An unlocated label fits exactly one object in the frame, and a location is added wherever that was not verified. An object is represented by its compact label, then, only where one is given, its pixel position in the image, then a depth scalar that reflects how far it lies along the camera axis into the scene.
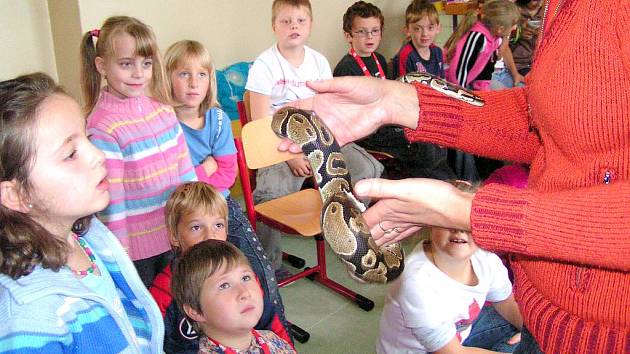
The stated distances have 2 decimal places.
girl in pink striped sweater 2.58
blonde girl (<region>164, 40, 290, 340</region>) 3.16
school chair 2.87
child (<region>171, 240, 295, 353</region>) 1.96
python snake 1.77
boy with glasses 4.75
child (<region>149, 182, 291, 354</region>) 2.25
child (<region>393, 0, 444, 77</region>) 5.21
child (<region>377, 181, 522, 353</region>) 2.16
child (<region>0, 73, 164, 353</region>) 1.31
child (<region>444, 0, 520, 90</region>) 5.20
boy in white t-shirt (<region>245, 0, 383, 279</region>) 3.76
